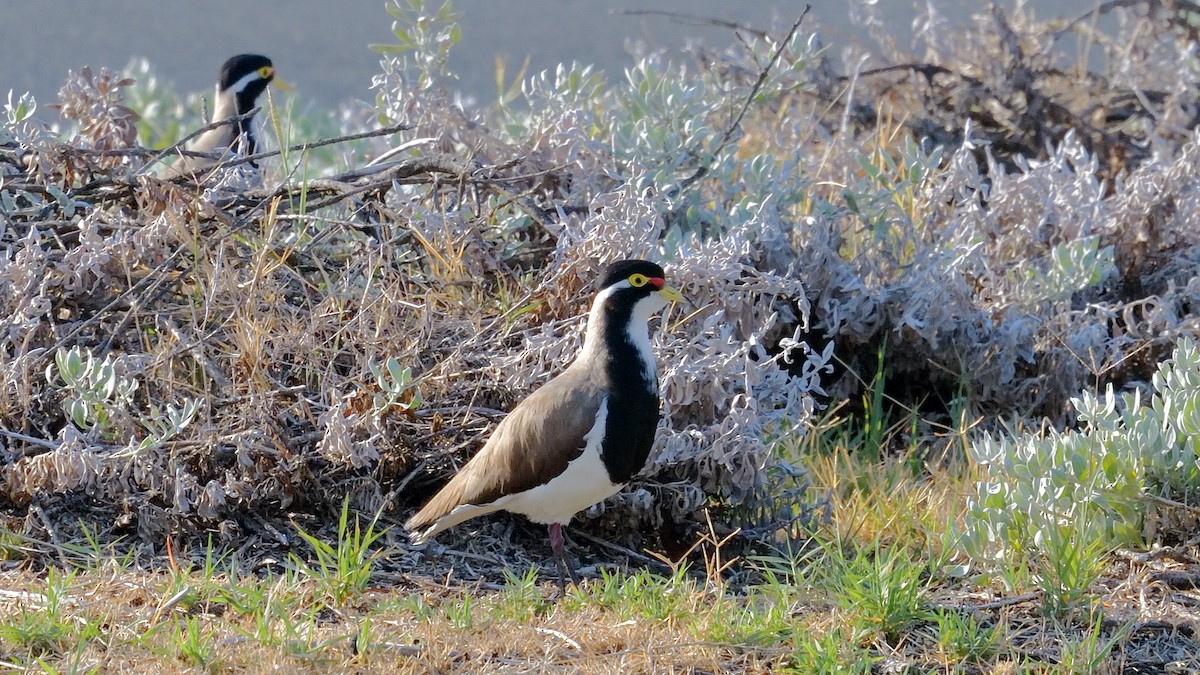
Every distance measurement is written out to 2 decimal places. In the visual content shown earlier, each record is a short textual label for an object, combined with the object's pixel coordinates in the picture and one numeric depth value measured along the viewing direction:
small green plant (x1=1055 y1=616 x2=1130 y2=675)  6.61
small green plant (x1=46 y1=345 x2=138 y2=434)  7.95
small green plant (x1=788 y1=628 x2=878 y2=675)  6.55
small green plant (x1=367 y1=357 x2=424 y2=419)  8.06
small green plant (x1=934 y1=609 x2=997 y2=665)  6.73
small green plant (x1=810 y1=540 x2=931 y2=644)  6.92
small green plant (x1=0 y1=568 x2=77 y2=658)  6.72
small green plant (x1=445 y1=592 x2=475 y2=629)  7.08
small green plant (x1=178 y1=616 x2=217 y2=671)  6.54
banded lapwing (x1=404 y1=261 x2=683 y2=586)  8.00
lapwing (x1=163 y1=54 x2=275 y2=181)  14.52
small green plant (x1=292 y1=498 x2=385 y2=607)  7.52
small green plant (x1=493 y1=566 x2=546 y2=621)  7.38
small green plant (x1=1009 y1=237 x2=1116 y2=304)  10.04
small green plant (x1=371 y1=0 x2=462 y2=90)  10.67
